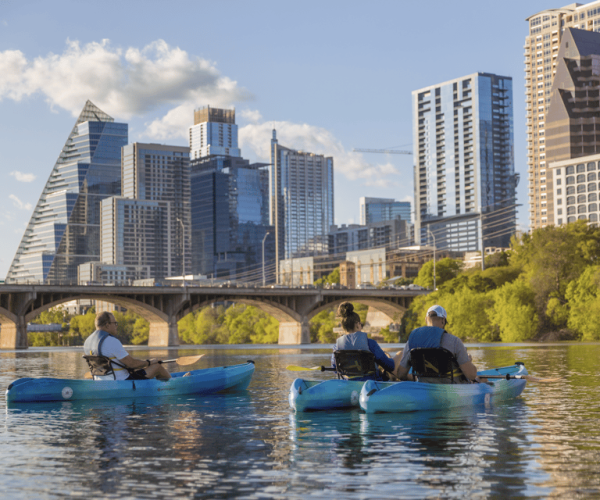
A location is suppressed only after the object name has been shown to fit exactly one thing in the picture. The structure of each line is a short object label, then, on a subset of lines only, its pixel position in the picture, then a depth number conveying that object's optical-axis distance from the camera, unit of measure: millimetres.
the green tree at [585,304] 70562
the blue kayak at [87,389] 18656
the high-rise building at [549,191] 186125
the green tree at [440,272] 124625
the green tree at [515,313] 76375
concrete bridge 88188
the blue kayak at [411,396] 14883
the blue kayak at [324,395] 15797
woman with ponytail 15469
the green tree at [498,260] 116500
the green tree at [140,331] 145375
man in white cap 14508
